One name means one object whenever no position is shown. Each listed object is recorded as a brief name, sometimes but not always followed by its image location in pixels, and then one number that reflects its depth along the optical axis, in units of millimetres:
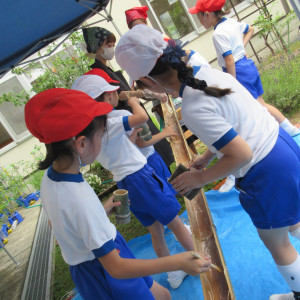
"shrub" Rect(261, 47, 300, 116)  4562
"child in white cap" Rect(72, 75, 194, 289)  1908
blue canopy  2877
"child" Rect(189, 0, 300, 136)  3066
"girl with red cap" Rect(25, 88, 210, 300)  1114
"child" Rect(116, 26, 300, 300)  1255
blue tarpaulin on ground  2104
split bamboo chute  1611
